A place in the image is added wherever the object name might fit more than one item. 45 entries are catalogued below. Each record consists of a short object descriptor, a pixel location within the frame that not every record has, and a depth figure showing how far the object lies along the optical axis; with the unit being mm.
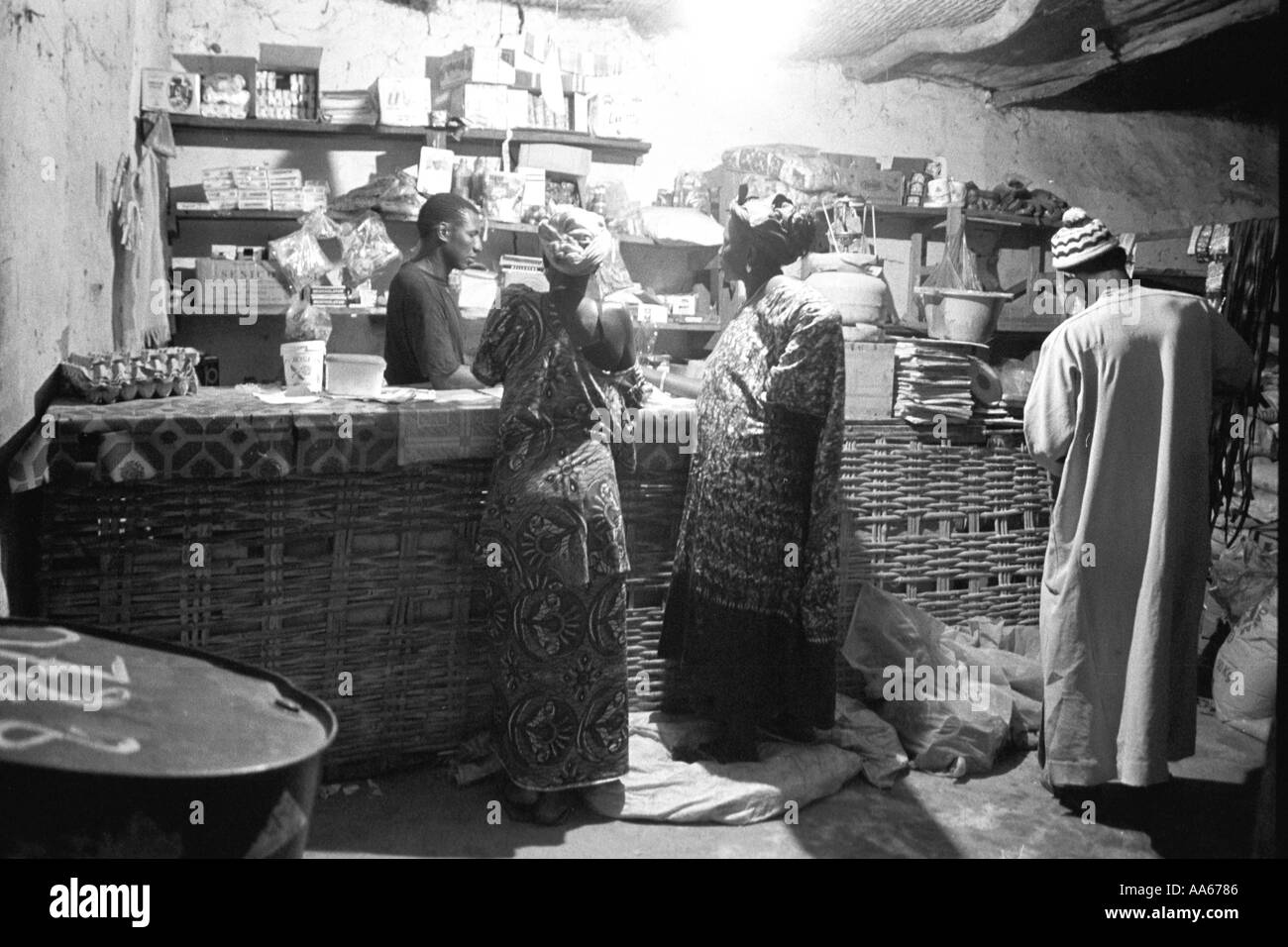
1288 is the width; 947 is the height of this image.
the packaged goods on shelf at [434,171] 5199
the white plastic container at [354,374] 3246
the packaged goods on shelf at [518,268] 5328
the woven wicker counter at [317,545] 2721
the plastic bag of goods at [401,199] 5129
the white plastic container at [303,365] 3271
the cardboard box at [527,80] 5352
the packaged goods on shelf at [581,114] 5566
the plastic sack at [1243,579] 4379
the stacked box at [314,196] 5164
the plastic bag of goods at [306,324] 3445
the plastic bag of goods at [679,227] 5621
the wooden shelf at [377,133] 5086
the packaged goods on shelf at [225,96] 5014
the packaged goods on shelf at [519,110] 5340
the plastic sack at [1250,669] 4004
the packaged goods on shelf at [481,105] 5215
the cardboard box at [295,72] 5078
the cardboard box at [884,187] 6051
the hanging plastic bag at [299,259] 5000
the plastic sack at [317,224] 5066
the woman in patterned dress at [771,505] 3053
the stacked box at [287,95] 5113
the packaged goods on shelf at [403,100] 5172
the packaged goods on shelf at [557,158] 5445
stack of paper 4152
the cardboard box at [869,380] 4160
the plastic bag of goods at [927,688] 3451
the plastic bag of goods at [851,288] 4598
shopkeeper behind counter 3818
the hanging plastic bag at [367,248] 5078
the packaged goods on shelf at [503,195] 5242
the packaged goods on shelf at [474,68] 5172
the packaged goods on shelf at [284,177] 5137
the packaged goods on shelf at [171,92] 4805
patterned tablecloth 2643
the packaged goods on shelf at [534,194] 5367
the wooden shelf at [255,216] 5094
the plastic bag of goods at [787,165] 5781
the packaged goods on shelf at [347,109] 5184
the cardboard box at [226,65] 5031
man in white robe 2998
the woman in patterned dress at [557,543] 2883
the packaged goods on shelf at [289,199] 5156
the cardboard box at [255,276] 4973
